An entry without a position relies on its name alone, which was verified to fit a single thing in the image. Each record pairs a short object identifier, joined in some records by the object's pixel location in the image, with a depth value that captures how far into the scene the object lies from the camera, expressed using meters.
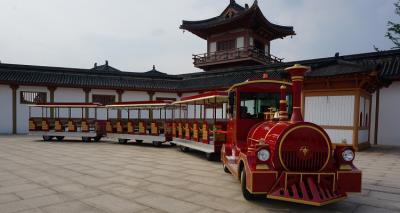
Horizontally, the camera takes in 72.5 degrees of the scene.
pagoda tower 25.30
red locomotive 4.38
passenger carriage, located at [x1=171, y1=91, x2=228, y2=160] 9.35
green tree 20.87
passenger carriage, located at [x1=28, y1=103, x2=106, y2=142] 15.83
